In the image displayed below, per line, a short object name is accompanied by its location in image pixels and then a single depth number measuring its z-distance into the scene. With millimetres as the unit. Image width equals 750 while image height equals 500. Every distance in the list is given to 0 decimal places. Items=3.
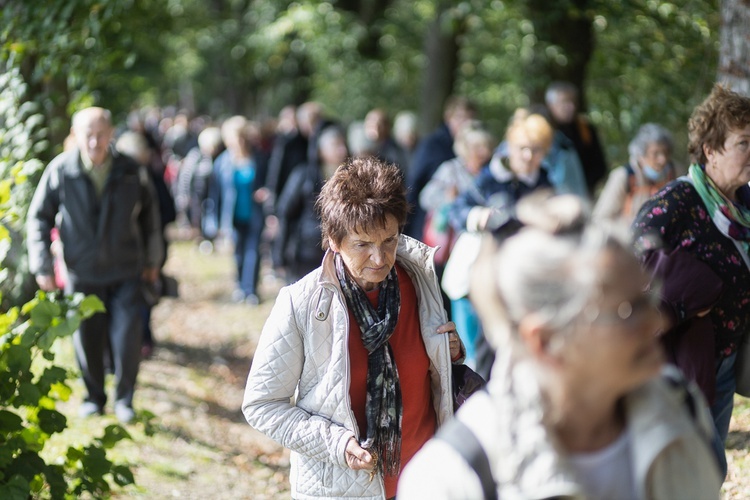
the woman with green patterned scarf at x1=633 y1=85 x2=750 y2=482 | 7656
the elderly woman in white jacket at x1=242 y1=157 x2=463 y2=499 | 6914
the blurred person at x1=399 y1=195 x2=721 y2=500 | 3861
